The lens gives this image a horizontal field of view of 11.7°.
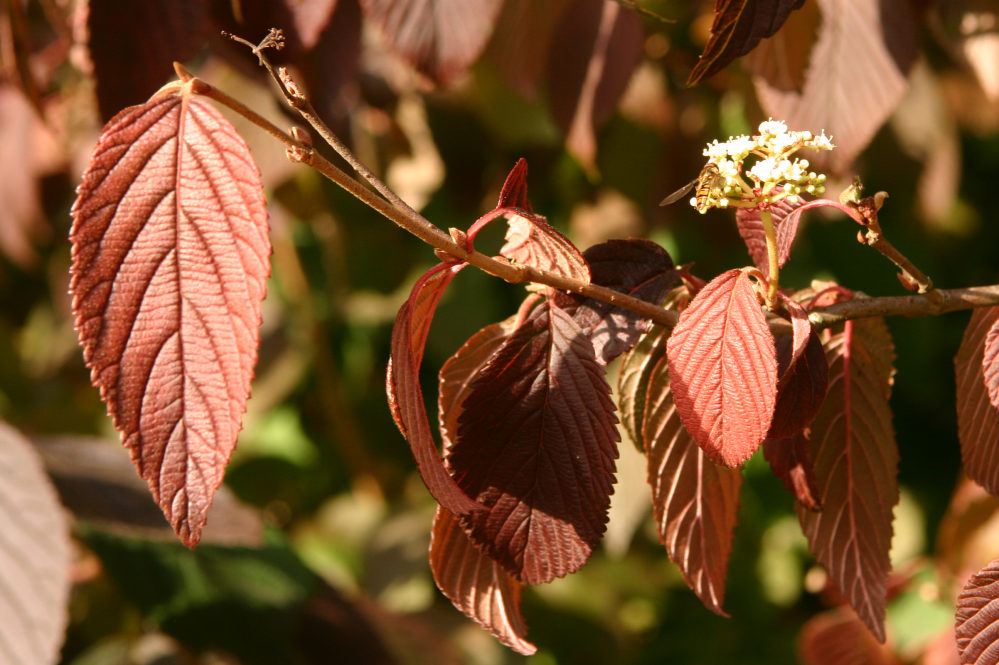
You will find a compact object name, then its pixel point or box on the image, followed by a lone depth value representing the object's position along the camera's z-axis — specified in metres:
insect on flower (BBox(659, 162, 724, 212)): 0.92
